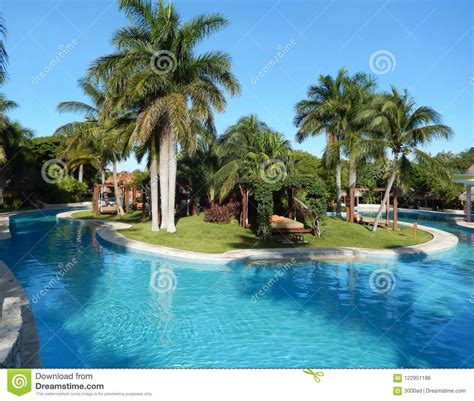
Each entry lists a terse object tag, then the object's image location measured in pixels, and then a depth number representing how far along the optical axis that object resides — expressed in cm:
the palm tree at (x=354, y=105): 2654
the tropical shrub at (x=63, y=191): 4550
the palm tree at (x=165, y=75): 1858
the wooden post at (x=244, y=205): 2292
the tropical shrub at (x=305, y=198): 1900
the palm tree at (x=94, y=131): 2696
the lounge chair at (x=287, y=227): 1972
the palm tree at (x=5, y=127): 3279
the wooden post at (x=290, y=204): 2442
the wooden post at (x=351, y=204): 2646
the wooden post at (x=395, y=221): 2441
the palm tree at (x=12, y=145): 3668
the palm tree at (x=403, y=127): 2105
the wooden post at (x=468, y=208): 3083
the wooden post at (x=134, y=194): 3503
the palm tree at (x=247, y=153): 2241
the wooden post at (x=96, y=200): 3235
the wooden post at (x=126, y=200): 3489
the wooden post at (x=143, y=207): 2762
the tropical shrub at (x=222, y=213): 2367
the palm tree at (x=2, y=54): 1098
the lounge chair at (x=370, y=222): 2647
